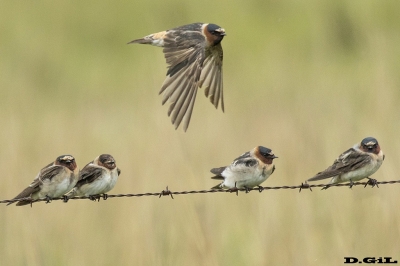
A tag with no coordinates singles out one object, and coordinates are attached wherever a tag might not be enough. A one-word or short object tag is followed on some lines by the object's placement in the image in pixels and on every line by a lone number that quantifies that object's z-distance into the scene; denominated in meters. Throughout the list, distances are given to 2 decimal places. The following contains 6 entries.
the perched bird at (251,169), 15.59
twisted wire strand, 14.09
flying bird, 16.32
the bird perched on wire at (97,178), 15.49
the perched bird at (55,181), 14.95
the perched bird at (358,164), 15.54
